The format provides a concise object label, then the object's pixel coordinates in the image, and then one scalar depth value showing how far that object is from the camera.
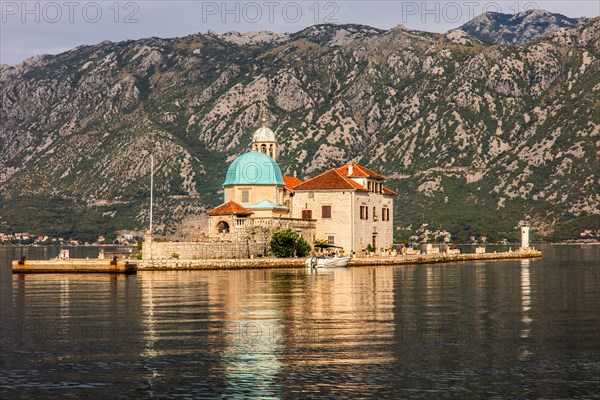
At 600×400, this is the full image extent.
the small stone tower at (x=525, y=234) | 162.00
